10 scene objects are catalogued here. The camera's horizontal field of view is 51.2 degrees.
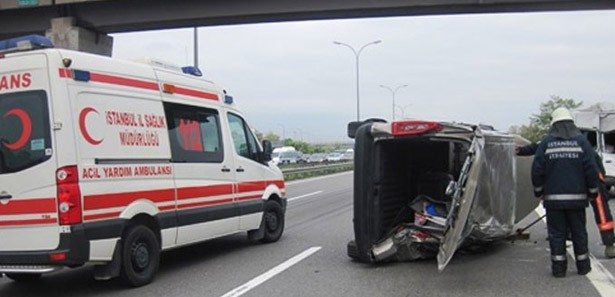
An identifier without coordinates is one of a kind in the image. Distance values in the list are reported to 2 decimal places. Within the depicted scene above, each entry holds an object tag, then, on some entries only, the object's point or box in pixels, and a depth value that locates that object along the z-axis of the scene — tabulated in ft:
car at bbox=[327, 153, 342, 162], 233.43
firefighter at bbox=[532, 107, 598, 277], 23.44
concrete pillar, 72.74
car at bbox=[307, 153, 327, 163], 246.68
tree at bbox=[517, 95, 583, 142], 309.90
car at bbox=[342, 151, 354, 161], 241.76
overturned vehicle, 23.58
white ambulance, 20.74
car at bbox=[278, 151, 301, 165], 214.90
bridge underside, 65.26
